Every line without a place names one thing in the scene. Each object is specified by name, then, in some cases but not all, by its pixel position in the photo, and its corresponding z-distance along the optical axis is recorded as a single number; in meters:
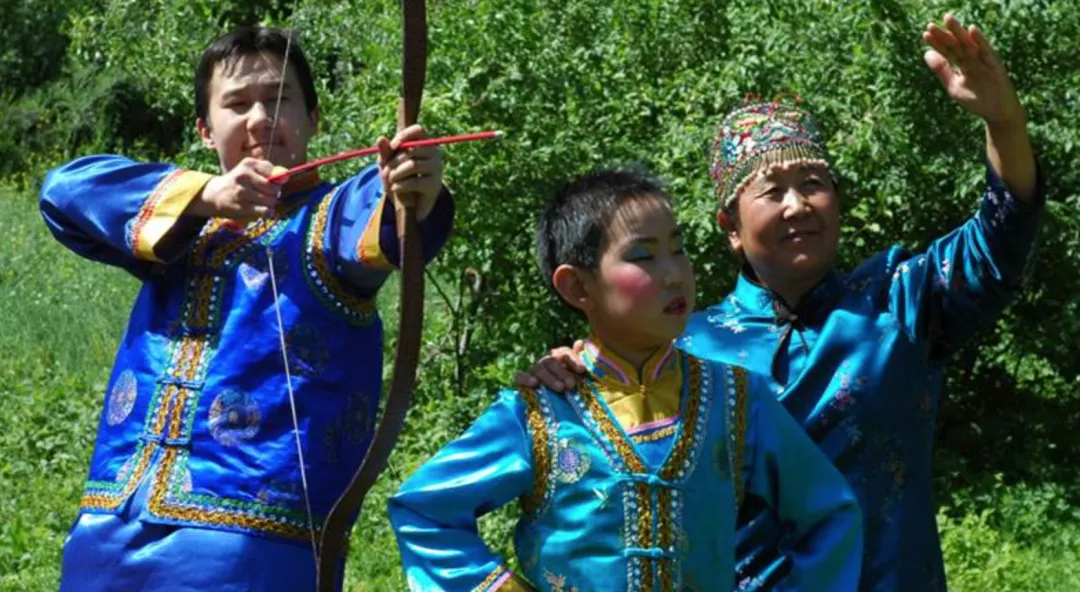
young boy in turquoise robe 5.94
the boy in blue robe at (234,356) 6.38
